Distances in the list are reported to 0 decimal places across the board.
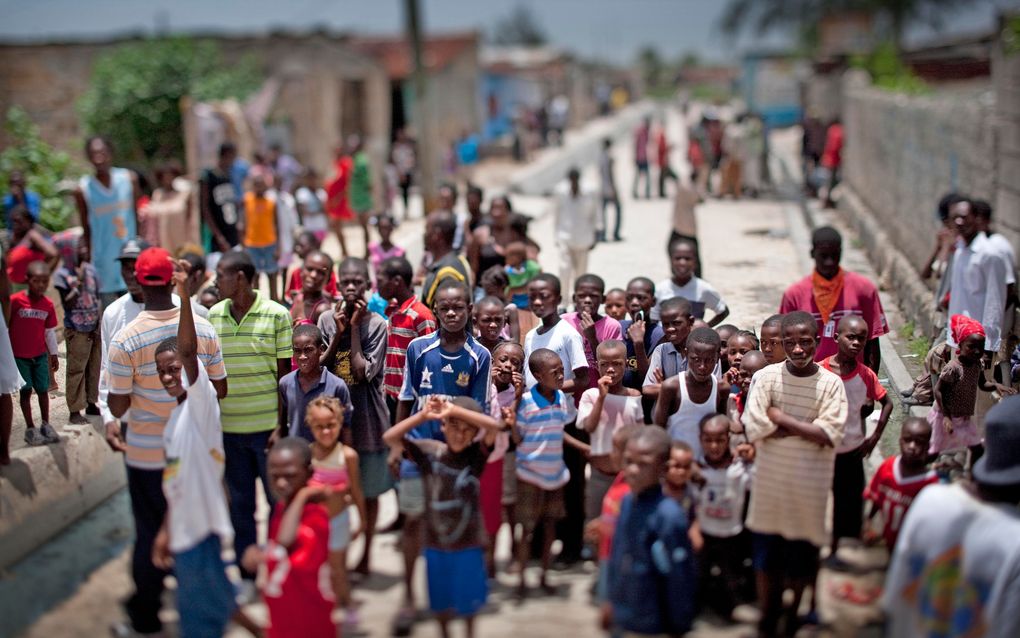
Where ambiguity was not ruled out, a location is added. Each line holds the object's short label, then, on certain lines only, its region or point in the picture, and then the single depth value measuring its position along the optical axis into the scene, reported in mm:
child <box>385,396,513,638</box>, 4910
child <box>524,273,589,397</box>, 6294
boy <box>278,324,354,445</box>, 5746
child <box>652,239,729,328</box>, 7840
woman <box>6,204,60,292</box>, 8523
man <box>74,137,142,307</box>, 9414
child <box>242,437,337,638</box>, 4523
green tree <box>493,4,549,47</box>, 116000
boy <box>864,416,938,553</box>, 5332
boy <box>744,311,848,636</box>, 5051
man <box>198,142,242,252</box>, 11102
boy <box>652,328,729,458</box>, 5594
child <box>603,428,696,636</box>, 4469
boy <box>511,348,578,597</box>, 5625
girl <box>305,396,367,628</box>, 4969
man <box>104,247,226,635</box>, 5211
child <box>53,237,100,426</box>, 7570
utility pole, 17906
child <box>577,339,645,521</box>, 5781
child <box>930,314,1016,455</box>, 6465
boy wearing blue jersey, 5887
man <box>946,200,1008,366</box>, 8047
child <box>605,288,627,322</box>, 7402
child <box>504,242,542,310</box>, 8938
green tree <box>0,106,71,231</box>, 12195
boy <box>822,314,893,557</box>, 5715
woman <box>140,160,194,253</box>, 11477
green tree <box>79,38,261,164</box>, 23672
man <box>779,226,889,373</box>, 7250
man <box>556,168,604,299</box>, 11359
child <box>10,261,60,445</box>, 7238
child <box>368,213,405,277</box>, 9859
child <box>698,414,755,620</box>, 5238
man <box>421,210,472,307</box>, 7836
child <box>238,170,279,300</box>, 10680
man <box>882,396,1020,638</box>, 3969
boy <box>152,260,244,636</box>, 4844
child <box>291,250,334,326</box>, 7508
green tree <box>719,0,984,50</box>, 57688
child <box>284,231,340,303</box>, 8414
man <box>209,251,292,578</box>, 5832
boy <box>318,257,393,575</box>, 5996
